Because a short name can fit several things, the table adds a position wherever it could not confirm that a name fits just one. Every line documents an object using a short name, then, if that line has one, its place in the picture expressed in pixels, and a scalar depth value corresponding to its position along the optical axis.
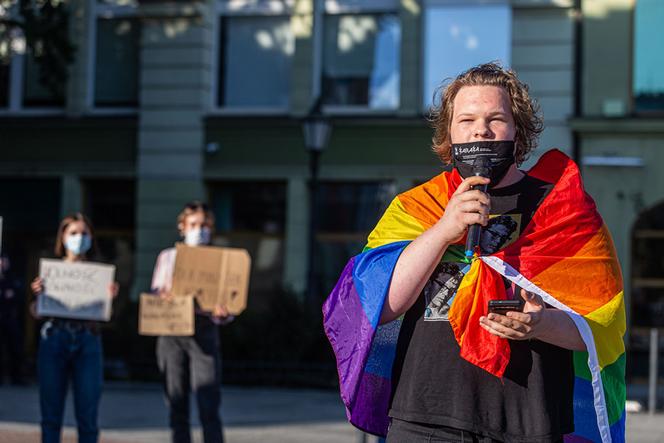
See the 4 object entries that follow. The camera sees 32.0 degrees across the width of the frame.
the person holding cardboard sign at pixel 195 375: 8.09
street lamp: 16.62
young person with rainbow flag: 3.29
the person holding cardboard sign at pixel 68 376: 7.73
